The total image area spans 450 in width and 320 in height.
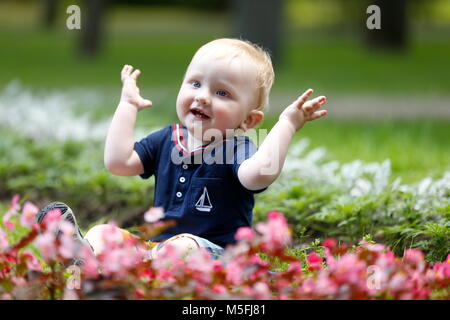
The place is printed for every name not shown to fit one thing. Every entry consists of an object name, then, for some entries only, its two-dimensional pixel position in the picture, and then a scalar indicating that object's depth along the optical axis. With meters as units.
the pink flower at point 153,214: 5.03
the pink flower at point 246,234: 4.65
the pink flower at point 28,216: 4.72
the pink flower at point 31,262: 4.80
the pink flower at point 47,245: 4.46
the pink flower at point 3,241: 4.95
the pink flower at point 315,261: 5.20
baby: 6.19
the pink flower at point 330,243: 4.82
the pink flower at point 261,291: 4.52
